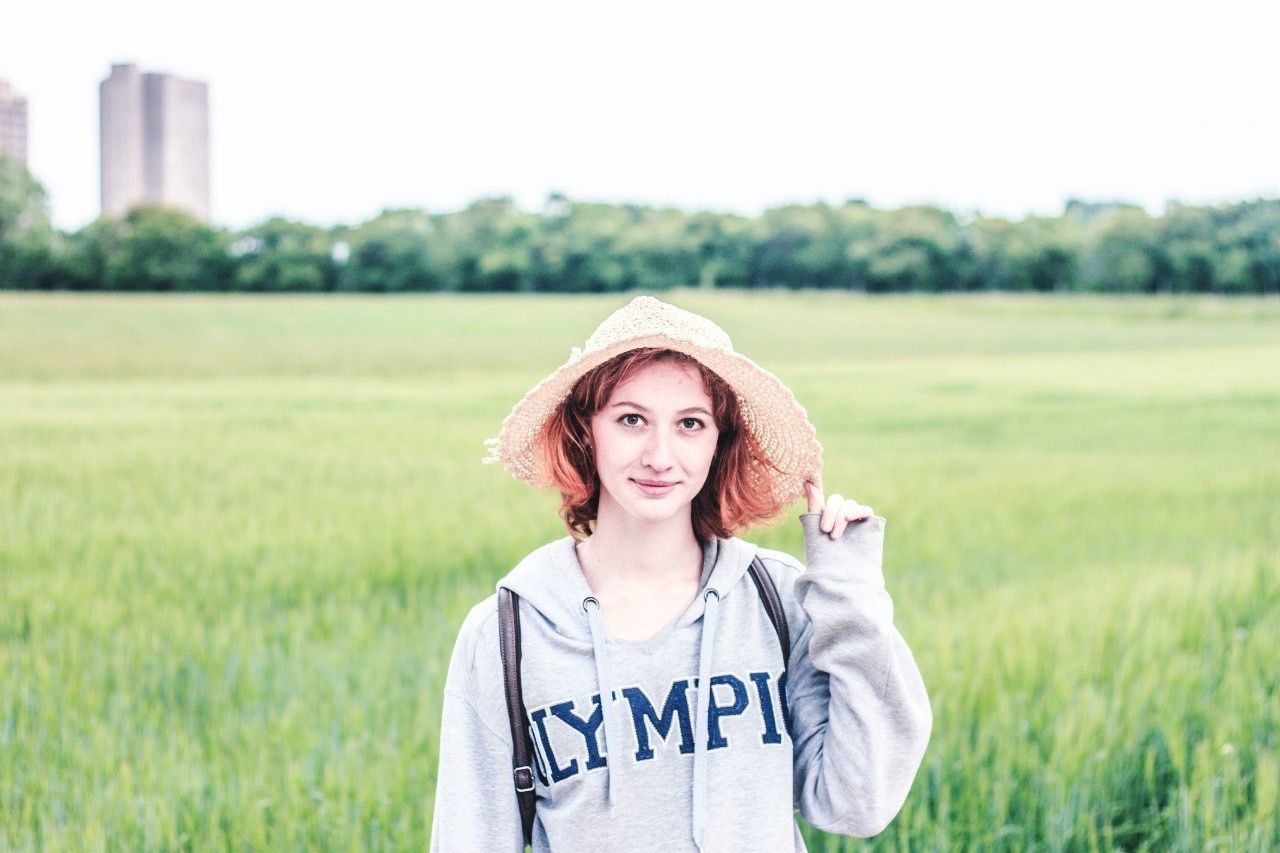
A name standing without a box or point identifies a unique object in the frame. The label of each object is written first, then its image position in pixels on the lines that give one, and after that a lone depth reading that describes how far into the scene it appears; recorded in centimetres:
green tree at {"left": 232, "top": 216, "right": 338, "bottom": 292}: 5584
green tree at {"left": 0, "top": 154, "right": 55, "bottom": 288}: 4794
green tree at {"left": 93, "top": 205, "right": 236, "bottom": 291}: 5150
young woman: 179
